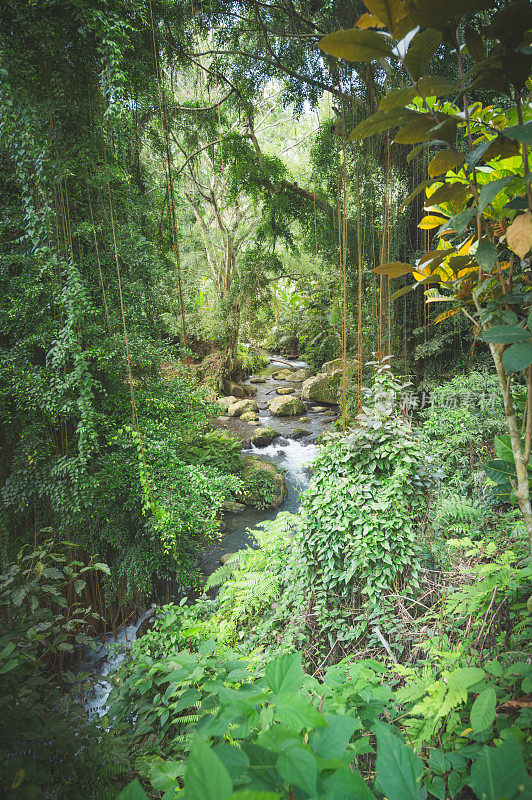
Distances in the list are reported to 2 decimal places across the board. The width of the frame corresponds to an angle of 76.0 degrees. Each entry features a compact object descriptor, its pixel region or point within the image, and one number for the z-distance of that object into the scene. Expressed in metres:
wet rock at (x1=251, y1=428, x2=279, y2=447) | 7.34
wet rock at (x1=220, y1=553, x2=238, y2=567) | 4.30
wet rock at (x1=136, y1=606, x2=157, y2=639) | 3.47
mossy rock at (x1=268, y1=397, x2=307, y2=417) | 8.72
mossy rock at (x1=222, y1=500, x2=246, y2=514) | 5.52
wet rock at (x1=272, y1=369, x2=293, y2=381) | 11.74
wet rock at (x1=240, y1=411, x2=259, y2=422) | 8.51
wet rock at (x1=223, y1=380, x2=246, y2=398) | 9.75
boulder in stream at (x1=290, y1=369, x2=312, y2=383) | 11.25
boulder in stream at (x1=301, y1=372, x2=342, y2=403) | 8.80
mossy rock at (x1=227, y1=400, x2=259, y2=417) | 8.74
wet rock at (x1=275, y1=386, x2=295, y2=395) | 10.20
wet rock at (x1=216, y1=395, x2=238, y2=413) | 8.91
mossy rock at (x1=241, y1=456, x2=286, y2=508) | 5.63
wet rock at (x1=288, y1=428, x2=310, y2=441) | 7.47
